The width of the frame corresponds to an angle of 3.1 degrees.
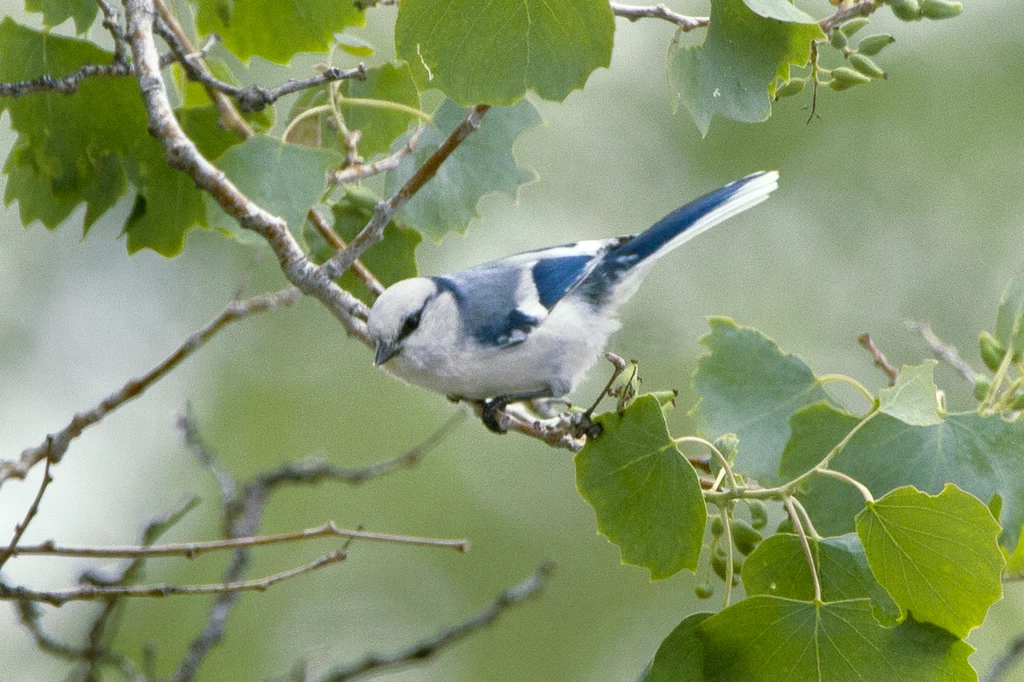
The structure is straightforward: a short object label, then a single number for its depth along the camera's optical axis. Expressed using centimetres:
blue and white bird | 505
